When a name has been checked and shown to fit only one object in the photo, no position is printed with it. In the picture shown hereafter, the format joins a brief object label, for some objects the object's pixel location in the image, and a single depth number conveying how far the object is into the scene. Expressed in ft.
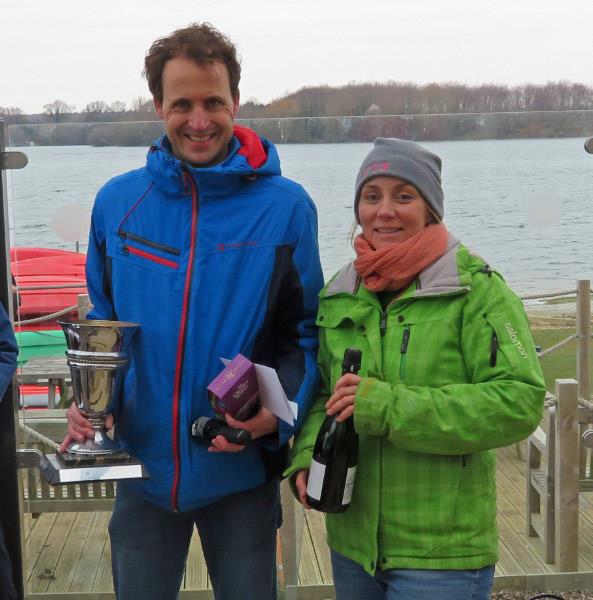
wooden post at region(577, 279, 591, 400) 14.14
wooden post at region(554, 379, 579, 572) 13.29
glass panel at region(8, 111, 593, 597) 12.25
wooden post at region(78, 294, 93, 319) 13.53
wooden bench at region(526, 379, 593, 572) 13.32
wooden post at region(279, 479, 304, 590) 13.03
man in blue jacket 7.27
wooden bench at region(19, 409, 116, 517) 13.87
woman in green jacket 6.63
